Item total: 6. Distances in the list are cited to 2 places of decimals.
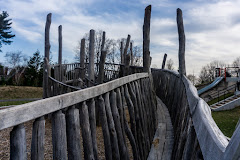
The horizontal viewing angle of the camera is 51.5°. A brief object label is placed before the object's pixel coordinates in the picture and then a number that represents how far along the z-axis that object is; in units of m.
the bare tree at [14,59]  46.38
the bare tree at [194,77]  55.69
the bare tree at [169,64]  51.37
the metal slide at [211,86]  21.74
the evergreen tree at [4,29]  43.06
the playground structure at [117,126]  1.24
